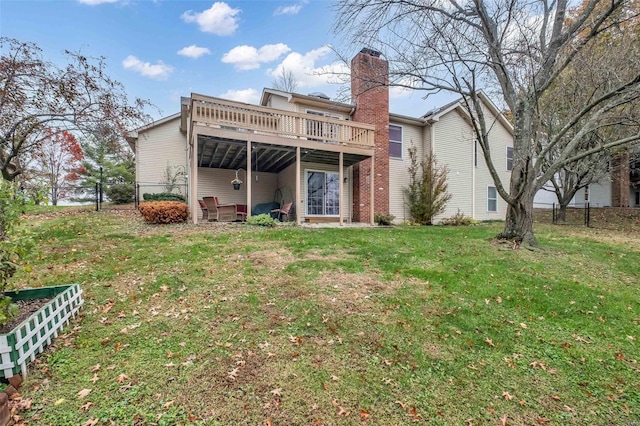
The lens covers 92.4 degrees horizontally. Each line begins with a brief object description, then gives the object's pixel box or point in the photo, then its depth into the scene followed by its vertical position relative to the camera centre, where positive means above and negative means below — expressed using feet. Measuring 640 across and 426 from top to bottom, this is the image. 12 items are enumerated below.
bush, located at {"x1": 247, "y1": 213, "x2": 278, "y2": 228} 33.45 -0.68
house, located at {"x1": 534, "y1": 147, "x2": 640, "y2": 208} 66.48 +4.54
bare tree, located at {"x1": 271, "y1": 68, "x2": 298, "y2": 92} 95.86 +41.93
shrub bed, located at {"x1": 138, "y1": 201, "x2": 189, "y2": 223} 31.78 +0.39
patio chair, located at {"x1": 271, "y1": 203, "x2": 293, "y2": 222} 39.22 +0.44
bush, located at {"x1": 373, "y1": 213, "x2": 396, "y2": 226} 43.16 -0.76
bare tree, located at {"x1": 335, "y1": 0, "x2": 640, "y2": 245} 25.61 +14.06
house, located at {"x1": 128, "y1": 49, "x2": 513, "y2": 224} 34.78 +8.57
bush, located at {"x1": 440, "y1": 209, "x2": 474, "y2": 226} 48.31 -1.29
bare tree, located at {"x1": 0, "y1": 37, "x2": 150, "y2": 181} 25.49 +10.63
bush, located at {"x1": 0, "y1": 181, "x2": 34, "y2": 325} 9.57 -0.68
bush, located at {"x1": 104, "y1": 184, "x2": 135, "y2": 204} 62.18 +4.67
